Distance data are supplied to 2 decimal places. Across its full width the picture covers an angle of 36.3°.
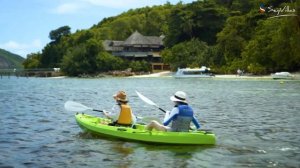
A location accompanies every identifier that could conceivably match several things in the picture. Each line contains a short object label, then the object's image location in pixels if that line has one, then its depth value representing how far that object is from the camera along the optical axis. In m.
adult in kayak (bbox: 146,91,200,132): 13.37
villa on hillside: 113.38
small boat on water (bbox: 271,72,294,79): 62.31
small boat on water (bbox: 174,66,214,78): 84.25
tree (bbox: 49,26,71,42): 147.36
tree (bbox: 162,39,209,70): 91.56
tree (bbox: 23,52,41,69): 148.00
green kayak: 13.69
